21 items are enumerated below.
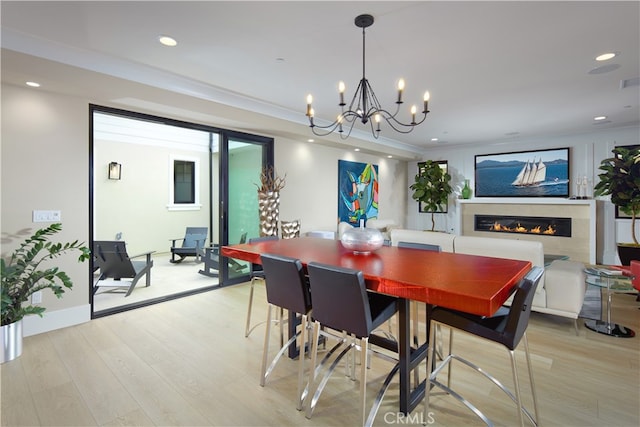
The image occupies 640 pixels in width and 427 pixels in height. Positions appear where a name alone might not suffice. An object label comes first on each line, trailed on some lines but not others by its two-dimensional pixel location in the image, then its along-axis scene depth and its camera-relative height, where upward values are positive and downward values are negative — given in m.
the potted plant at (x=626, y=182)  4.69 +0.41
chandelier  2.36 +0.96
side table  3.05 -0.71
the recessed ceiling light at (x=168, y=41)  2.65 +1.38
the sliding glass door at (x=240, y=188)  4.74 +0.33
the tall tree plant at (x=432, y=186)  7.73 +0.56
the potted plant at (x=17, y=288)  2.57 -0.65
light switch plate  3.11 -0.07
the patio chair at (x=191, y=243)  6.15 -0.68
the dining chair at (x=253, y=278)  3.07 -0.66
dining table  1.39 -0.34
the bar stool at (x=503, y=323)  1.55 -0.59
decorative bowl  2.33 -0.22
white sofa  3.09 -0.60
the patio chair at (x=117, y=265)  4.42 -0.79
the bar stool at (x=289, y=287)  1.98 -0.49
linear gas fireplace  6.77 -0.32
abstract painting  6.73 +0.40
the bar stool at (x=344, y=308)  1.65 -0.55
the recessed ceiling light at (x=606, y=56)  3.01 +1.43
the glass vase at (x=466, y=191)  7.86 +0.46
